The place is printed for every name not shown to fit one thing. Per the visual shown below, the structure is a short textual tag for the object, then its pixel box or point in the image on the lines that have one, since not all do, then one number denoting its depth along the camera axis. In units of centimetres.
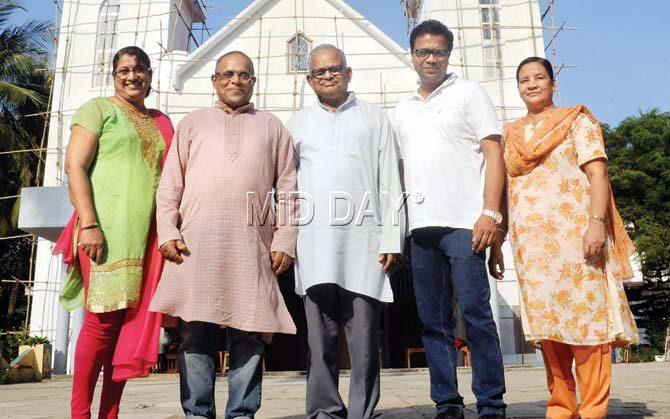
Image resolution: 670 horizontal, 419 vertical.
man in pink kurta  255
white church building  1348
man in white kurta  263
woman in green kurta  260
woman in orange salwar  261
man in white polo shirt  271
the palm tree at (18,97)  1678
